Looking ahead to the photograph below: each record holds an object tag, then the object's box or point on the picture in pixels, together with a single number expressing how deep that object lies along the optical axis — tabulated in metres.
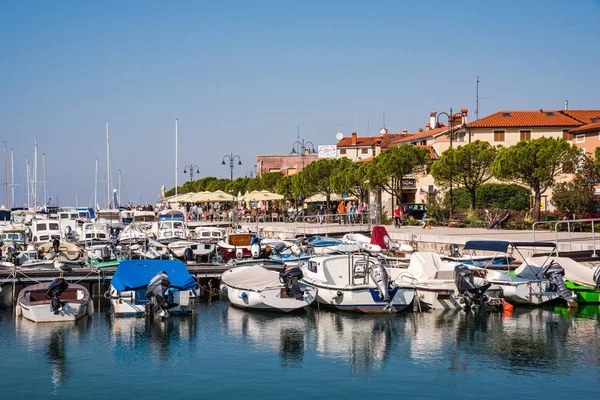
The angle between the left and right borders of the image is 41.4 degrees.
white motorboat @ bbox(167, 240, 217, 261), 41.97
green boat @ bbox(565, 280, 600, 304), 29.19
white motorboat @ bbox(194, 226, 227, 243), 49.80
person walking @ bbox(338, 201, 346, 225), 61.00
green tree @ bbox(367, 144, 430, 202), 58.94
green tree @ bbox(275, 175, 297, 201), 79.81
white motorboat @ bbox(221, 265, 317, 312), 27.92
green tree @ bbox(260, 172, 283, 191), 88.38
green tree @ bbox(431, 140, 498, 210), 54.38
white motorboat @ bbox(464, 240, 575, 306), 28.63
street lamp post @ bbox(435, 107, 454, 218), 54.41
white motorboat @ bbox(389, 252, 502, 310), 28.05
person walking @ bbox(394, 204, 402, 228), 53.70
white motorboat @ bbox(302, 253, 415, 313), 27.41
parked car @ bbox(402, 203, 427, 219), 61.94
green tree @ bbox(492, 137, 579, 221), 47.47
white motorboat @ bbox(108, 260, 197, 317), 27.28
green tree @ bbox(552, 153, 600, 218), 46.41
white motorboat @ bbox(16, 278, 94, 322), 26.66
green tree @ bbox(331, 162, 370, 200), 63.19
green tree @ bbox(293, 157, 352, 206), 71.44
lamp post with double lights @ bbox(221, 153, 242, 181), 84.19
